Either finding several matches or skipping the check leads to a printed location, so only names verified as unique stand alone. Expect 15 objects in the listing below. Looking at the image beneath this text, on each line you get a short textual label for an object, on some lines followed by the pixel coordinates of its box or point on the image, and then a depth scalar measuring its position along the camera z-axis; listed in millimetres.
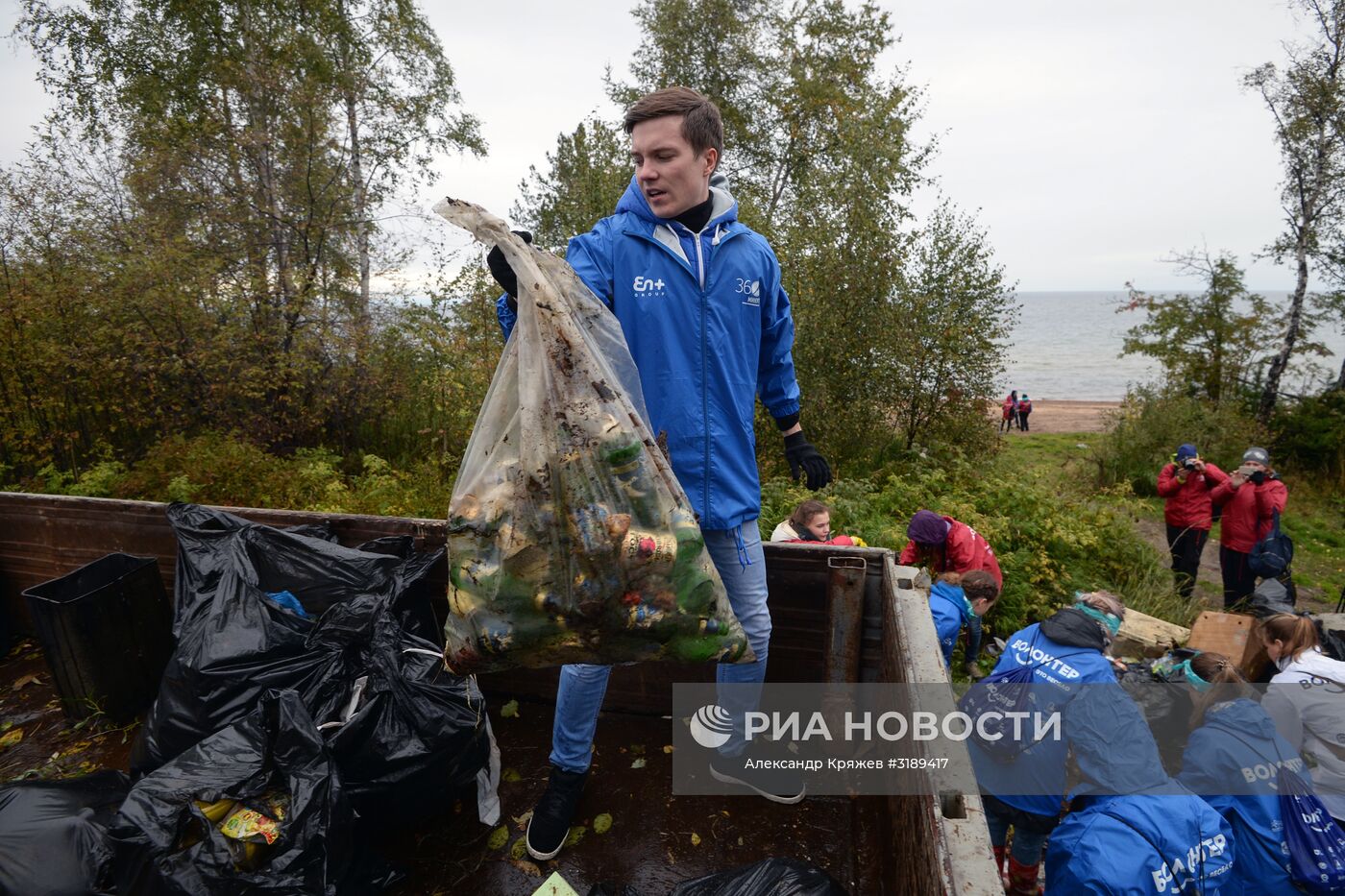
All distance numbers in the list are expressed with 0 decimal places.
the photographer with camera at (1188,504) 6102
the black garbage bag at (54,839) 1653
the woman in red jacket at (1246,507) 5781
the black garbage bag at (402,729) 1905
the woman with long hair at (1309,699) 2697
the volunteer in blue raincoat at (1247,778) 2256
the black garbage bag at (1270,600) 4418
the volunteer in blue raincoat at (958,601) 3000
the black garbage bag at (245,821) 1510
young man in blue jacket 1774
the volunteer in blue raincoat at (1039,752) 2459
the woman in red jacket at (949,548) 3926
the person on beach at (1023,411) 19078
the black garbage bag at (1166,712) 3145
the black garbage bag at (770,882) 1589
